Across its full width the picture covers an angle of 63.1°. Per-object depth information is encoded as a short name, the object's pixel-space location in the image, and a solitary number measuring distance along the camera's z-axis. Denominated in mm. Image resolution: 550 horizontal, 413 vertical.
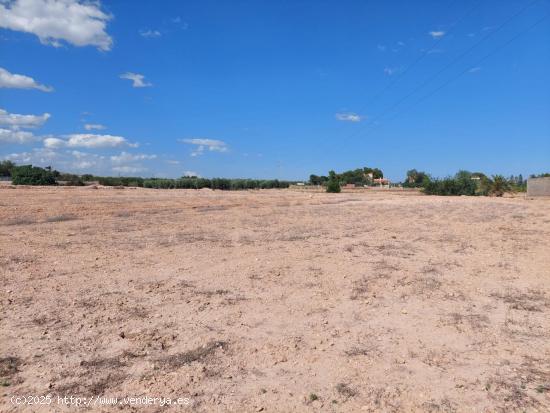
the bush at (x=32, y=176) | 54159
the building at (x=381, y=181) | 119712
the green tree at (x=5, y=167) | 78062
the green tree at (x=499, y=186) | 46312
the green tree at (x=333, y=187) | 55781
